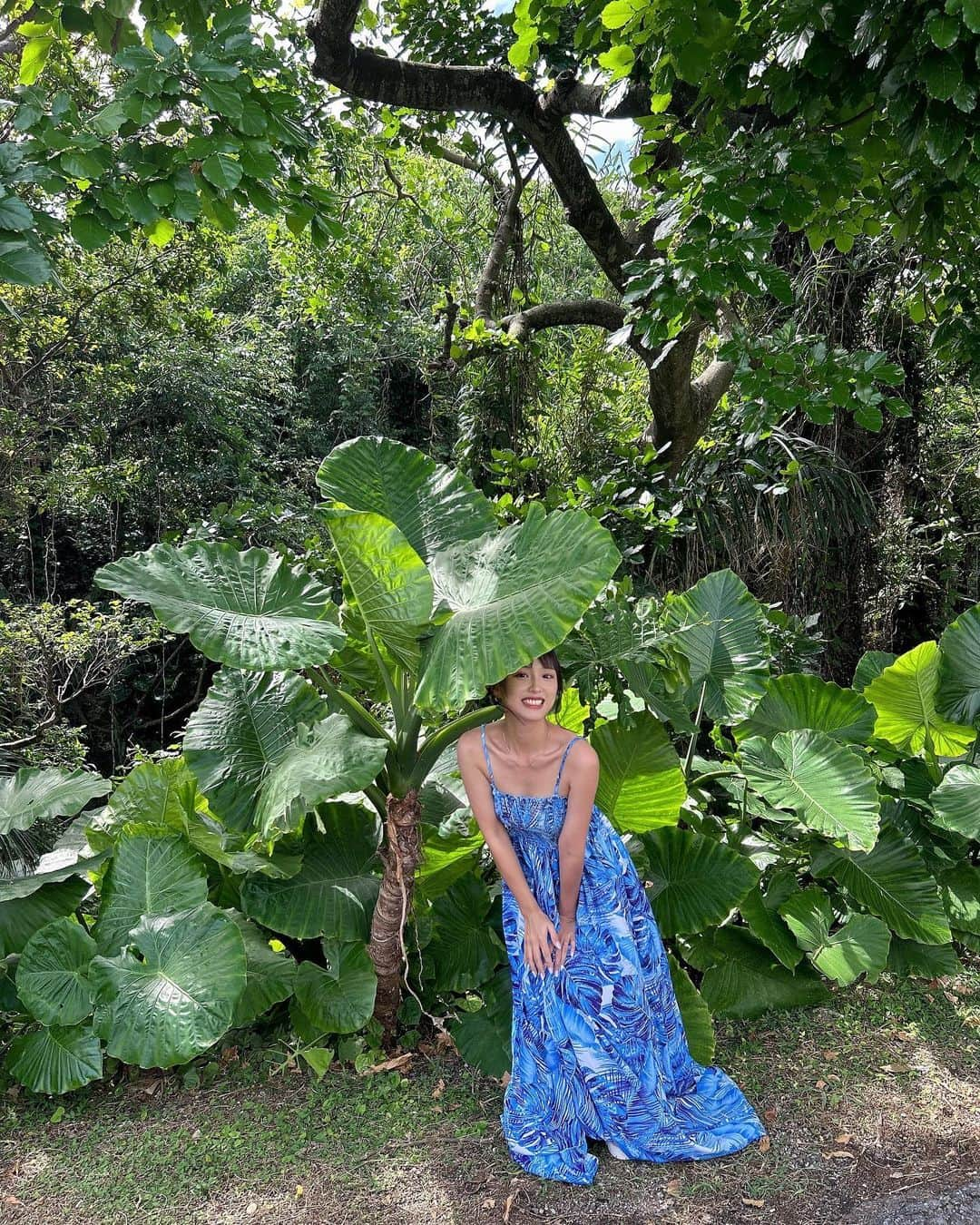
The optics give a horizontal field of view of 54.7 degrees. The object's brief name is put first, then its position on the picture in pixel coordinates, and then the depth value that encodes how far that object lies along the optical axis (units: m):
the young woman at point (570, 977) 2.09
